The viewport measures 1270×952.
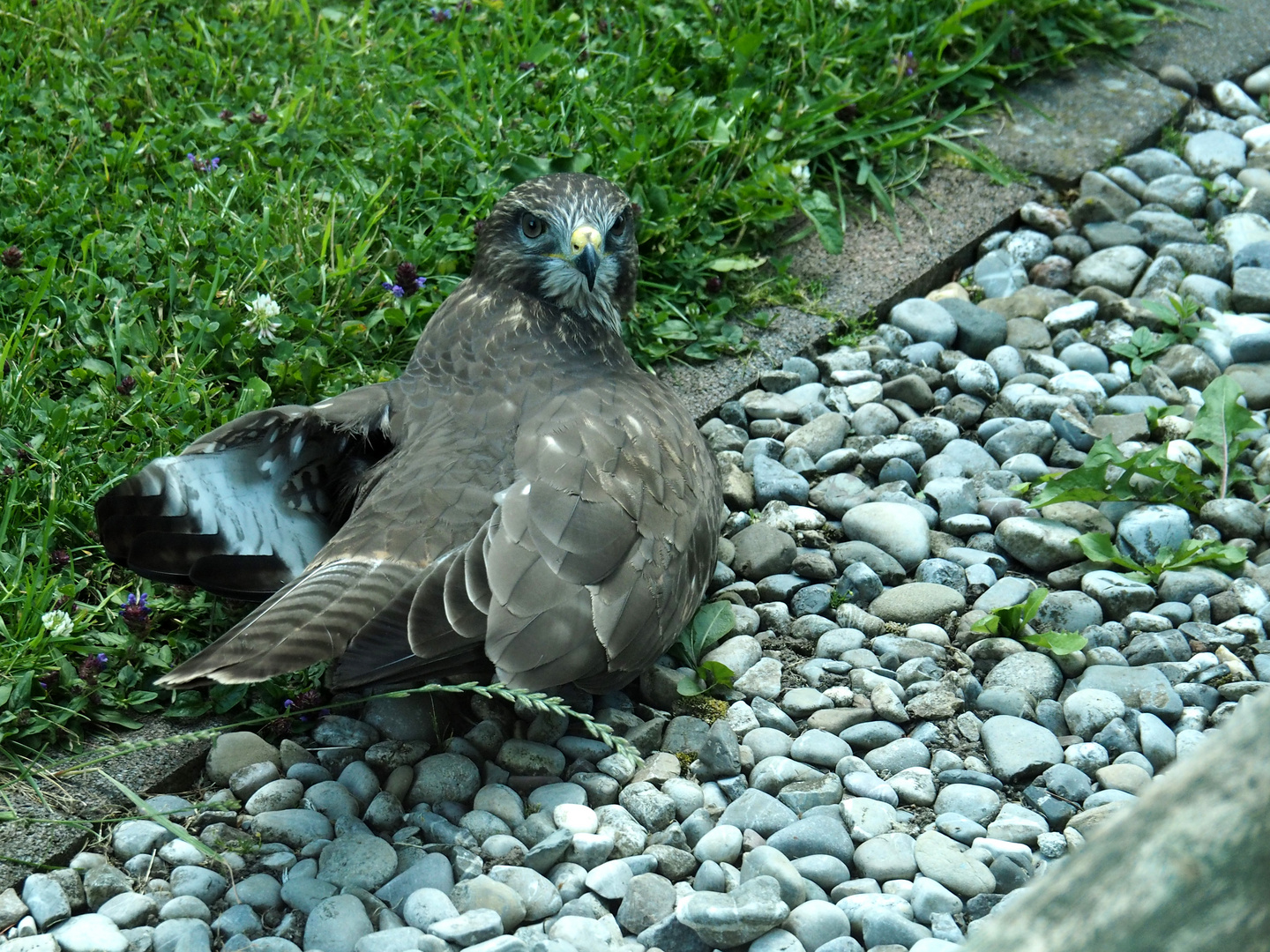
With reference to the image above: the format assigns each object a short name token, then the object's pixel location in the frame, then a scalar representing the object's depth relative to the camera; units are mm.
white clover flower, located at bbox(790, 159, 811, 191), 5000
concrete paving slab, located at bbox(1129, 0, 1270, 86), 5992
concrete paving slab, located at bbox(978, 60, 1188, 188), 5496
